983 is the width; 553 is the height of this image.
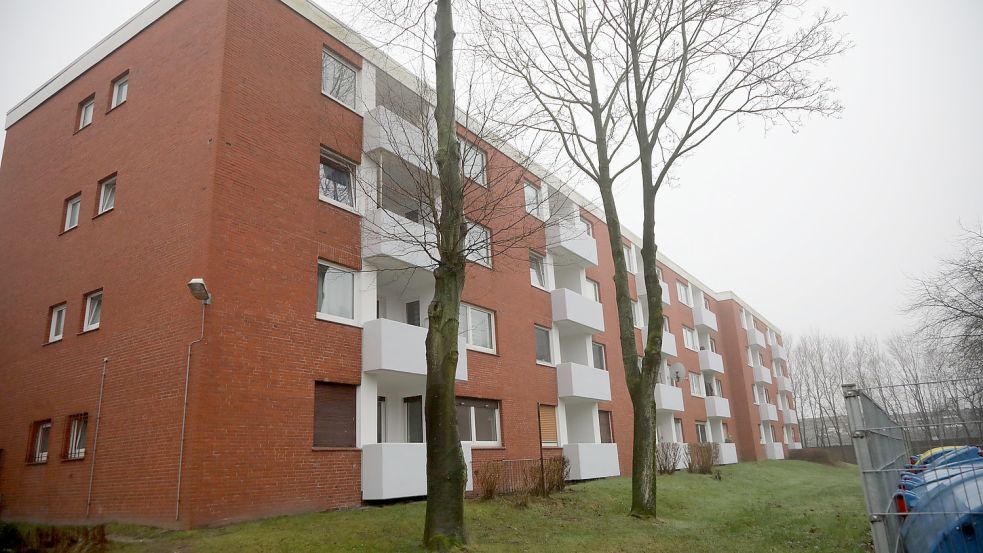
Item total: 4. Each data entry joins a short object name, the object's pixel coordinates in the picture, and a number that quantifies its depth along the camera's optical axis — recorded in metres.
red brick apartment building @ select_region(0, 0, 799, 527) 11.46
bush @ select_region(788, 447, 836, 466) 46.28
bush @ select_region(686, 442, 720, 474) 24.89
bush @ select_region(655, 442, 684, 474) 22.70
